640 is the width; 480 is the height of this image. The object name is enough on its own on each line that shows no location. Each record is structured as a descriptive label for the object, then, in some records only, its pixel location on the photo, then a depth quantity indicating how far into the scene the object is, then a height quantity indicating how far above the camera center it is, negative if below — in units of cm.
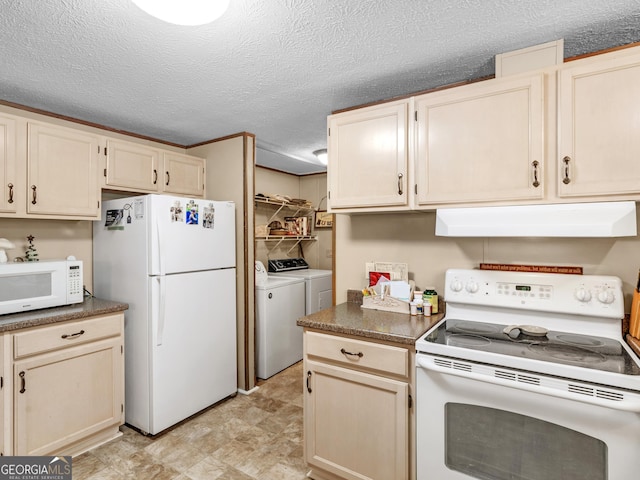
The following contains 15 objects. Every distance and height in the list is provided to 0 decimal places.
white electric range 124 -55
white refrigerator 236 -39
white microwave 203 -27
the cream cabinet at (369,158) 197 +48
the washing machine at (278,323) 329 -81
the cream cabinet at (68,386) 194 -87
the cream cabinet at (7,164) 207 +45
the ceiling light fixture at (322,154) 354 +88
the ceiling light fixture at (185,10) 121 +81
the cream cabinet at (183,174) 295 +57
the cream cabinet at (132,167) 259 +56
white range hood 146 +8
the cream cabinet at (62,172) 221 +45
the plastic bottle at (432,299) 202 -34
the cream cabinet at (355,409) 165 -84
